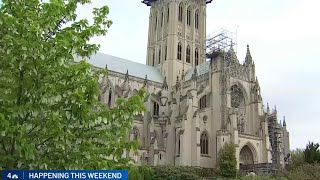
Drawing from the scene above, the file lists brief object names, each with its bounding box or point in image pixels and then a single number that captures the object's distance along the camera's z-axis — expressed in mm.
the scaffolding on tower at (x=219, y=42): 55156
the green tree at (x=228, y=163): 40219
